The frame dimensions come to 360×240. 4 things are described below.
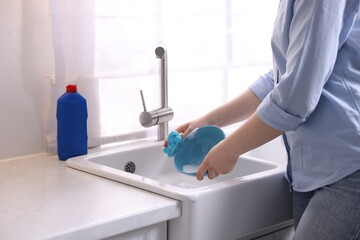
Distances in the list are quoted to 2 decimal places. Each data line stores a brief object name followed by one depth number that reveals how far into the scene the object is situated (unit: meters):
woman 2.22
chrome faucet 2.99
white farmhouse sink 2.40
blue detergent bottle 2.84
